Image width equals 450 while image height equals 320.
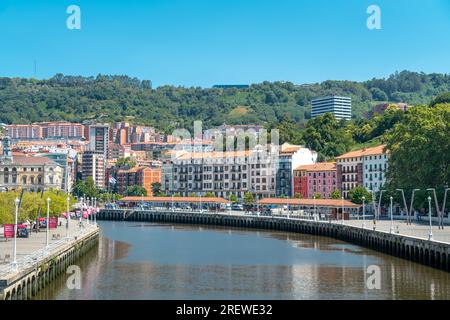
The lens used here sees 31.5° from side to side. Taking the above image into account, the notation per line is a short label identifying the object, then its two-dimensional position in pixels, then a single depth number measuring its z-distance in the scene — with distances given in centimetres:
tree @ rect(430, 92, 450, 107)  19188
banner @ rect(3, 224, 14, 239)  6819
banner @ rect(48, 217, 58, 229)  9569
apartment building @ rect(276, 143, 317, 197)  17700
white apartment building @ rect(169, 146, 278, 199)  18200
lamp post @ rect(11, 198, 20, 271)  4716
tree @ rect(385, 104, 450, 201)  10088
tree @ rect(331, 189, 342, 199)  15525
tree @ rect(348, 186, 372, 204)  13759
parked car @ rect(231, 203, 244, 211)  17162
